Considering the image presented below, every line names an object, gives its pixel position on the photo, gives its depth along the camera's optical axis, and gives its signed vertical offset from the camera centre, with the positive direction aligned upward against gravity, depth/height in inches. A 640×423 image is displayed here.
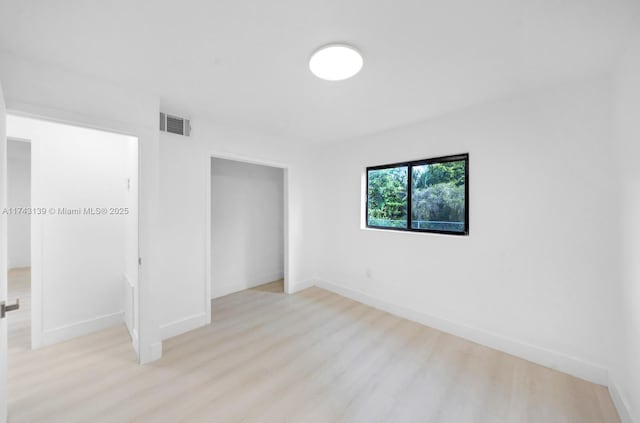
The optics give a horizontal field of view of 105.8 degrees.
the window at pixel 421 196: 108.4 +7.3
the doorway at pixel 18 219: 185.5 -9.7
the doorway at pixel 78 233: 93.7 -10.7
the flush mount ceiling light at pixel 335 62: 63.2 +40.9
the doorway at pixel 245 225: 152.4 -11.2
